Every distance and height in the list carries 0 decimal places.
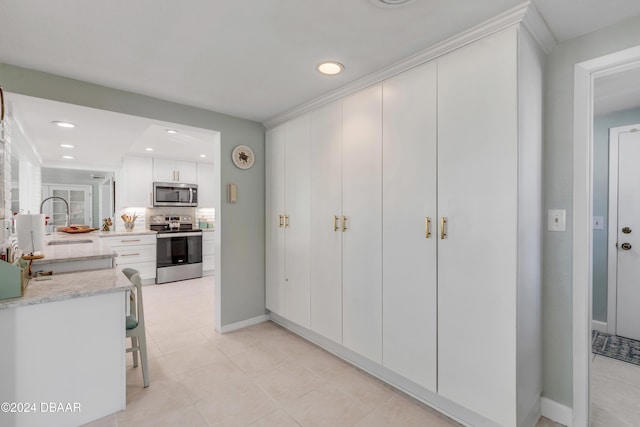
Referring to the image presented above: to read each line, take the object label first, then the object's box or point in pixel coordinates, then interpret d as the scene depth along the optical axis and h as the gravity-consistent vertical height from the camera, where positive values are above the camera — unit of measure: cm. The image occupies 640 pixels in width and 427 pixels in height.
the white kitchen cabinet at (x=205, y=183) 603 +54
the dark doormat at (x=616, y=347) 258 -127
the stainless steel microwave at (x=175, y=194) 550 +30
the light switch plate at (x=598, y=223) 313 -14
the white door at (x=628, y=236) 291 -27
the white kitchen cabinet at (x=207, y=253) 578 -83
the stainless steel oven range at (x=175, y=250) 528 -74
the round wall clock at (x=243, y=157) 324 +59
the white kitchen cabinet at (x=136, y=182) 527 +51
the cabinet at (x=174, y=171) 556 +75
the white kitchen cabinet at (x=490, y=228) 155 -10
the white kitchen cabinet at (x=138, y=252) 490 -71
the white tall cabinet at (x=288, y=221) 293 -11
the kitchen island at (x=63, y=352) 165 -84
